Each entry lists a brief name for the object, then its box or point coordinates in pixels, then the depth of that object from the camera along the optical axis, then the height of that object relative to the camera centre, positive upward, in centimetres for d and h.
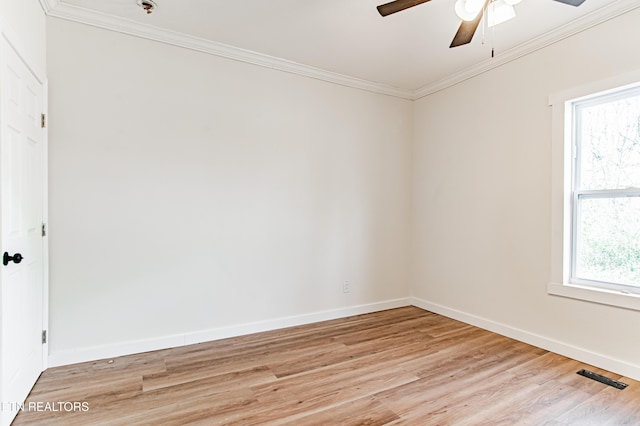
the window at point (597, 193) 249 +15
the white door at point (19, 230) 171 -15
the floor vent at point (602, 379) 227 -118
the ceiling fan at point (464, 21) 189 +115
